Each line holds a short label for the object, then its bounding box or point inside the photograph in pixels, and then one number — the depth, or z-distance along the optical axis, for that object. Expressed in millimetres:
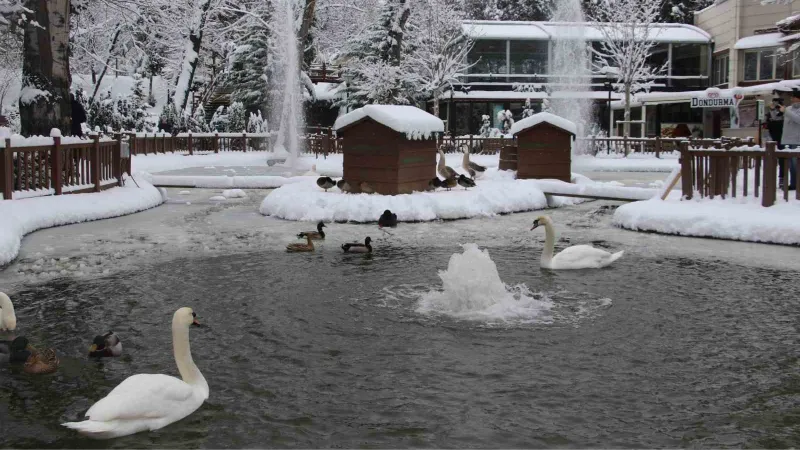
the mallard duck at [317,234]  13180
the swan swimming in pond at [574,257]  11203
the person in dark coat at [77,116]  21266
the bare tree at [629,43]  49562
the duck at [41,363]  6785
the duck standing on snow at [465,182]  19578
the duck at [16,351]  6973
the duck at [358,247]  12564
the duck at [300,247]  12820
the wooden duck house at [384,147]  17656
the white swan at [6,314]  8000
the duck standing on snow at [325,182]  18375
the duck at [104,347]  7141
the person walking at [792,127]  15516
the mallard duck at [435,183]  18961
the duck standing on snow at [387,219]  15477
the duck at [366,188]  18016
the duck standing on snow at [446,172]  20433
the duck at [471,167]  22467
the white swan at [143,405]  5375
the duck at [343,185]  18156
